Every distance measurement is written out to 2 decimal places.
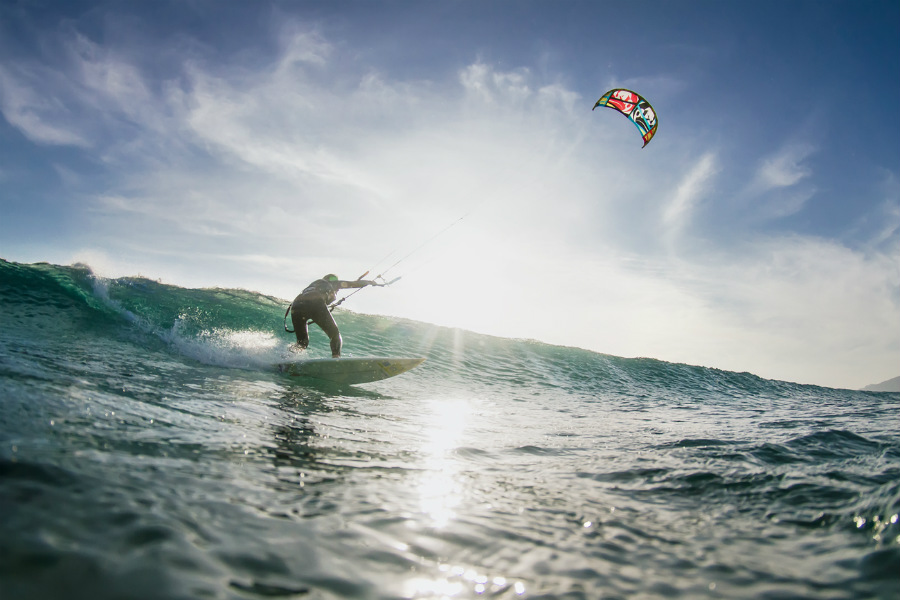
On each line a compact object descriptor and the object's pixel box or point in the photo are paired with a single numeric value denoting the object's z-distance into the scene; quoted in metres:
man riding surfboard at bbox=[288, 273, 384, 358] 10.62
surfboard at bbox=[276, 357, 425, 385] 9.97
